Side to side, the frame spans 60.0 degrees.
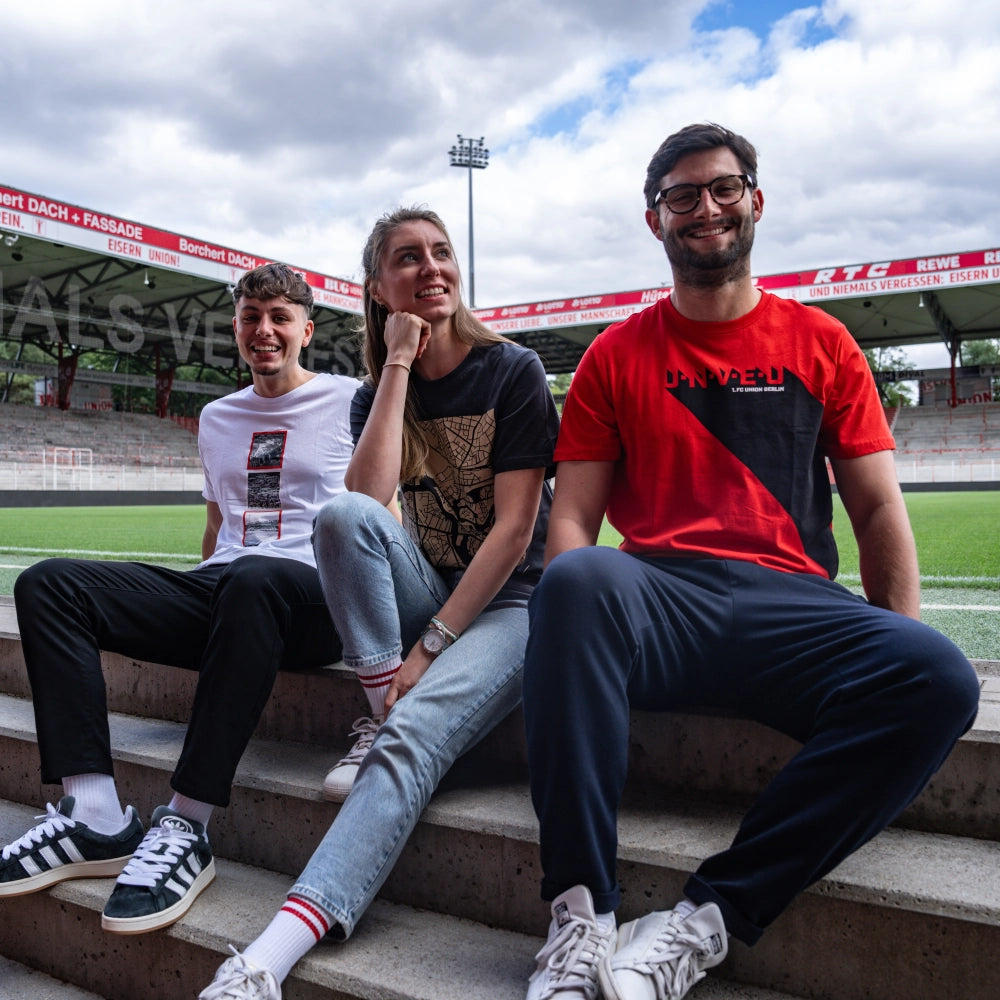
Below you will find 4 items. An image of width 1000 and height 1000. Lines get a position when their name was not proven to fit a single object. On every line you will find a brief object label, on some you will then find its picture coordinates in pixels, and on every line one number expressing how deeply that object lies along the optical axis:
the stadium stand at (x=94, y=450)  20.19
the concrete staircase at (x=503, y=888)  1.24
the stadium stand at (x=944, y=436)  25.27
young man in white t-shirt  1.59
